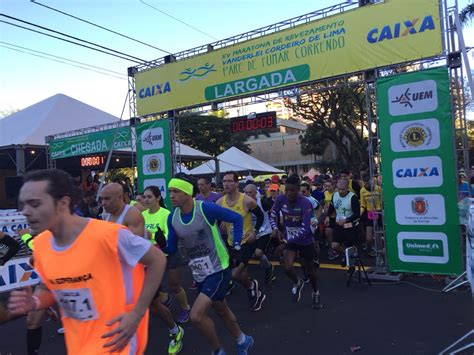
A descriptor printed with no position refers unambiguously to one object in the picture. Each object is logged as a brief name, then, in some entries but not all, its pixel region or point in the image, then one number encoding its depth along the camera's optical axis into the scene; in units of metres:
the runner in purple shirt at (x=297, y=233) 5.94
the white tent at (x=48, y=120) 15.47
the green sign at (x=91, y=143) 11.55
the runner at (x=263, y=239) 7.01
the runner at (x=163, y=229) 5.54
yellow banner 6.74
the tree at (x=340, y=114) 24.89
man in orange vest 1.96
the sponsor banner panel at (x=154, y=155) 10.31
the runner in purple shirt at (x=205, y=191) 7.40
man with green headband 3.99
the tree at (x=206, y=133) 41.34
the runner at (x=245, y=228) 5.94
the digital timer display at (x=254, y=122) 9.48
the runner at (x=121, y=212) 4.26
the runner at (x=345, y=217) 7.34
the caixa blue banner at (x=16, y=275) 7.06
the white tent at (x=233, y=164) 22.55
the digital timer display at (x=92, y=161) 17.23
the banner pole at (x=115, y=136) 9.94
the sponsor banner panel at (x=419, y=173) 6.51
